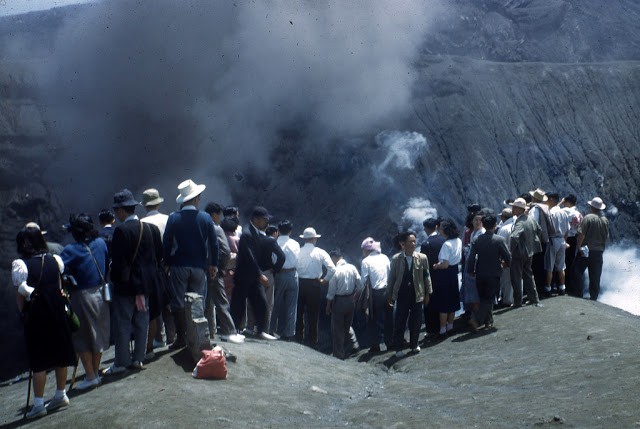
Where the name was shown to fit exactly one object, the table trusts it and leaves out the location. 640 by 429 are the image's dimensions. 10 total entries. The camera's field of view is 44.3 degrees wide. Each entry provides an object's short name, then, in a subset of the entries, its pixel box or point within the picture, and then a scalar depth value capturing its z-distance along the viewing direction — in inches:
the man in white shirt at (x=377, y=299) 530.0
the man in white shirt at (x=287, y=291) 513.0
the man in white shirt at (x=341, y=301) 526.6
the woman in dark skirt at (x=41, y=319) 308.3
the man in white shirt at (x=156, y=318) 382.6
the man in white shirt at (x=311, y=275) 539.5
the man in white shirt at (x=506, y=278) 561.0
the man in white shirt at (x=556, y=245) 577.9
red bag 350.9
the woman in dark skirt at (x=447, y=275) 526.9
